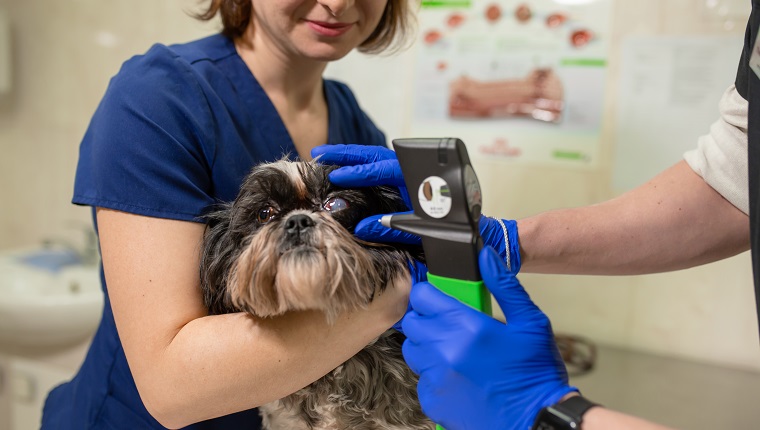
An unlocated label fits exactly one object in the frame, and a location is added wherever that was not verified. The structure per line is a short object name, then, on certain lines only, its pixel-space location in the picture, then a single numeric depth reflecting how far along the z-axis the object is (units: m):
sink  2.11
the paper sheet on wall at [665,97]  1.78
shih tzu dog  0.82
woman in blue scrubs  0.88
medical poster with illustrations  1.92
